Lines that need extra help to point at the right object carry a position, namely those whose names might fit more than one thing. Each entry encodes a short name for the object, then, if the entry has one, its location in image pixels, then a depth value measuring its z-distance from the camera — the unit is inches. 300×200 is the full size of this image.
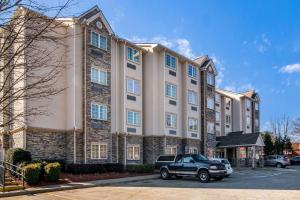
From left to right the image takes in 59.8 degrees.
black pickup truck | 645.6
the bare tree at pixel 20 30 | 203.7
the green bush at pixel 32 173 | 529.7
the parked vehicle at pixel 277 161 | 1296.3
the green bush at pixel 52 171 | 562.7
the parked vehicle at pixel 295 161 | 1583.8
